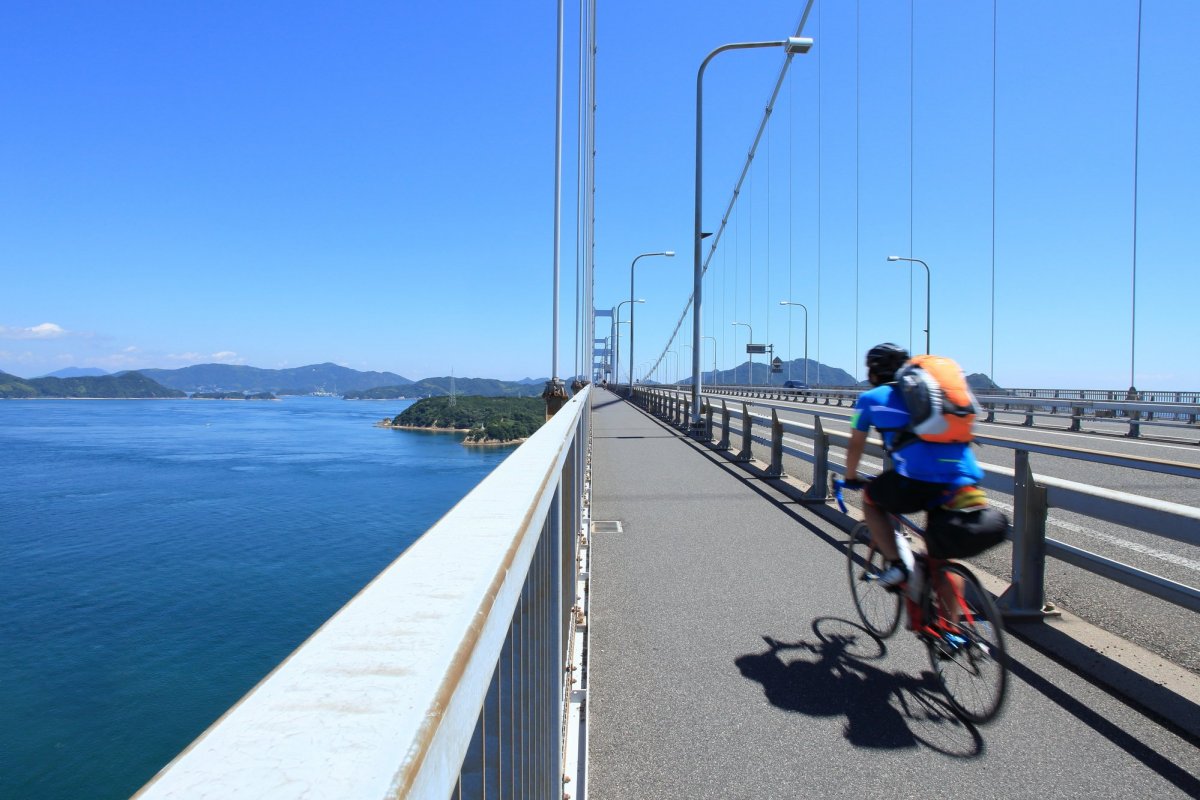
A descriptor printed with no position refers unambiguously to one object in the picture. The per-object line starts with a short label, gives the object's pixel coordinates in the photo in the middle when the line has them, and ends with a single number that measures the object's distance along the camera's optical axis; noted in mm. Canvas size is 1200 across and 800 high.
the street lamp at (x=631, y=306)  46562
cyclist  3406
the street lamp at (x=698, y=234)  17797
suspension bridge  656
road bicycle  3205
